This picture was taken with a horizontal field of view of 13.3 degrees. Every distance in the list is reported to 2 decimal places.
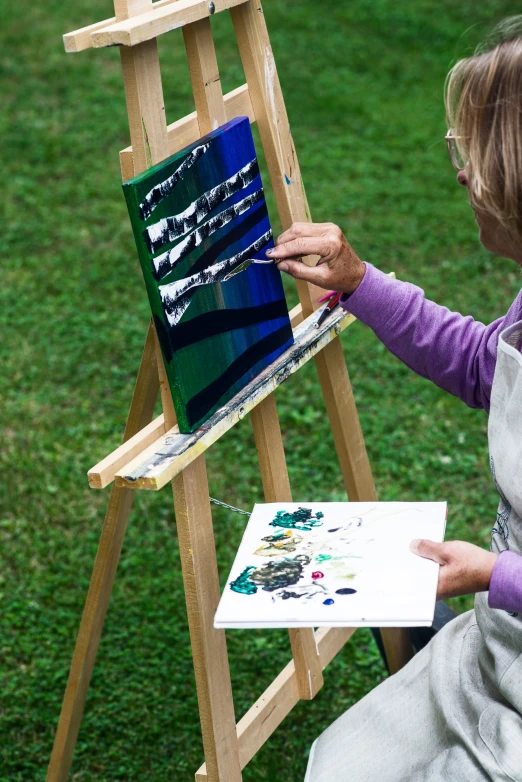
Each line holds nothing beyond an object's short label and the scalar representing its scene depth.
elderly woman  3.38
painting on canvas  3.45
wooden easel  3.44
